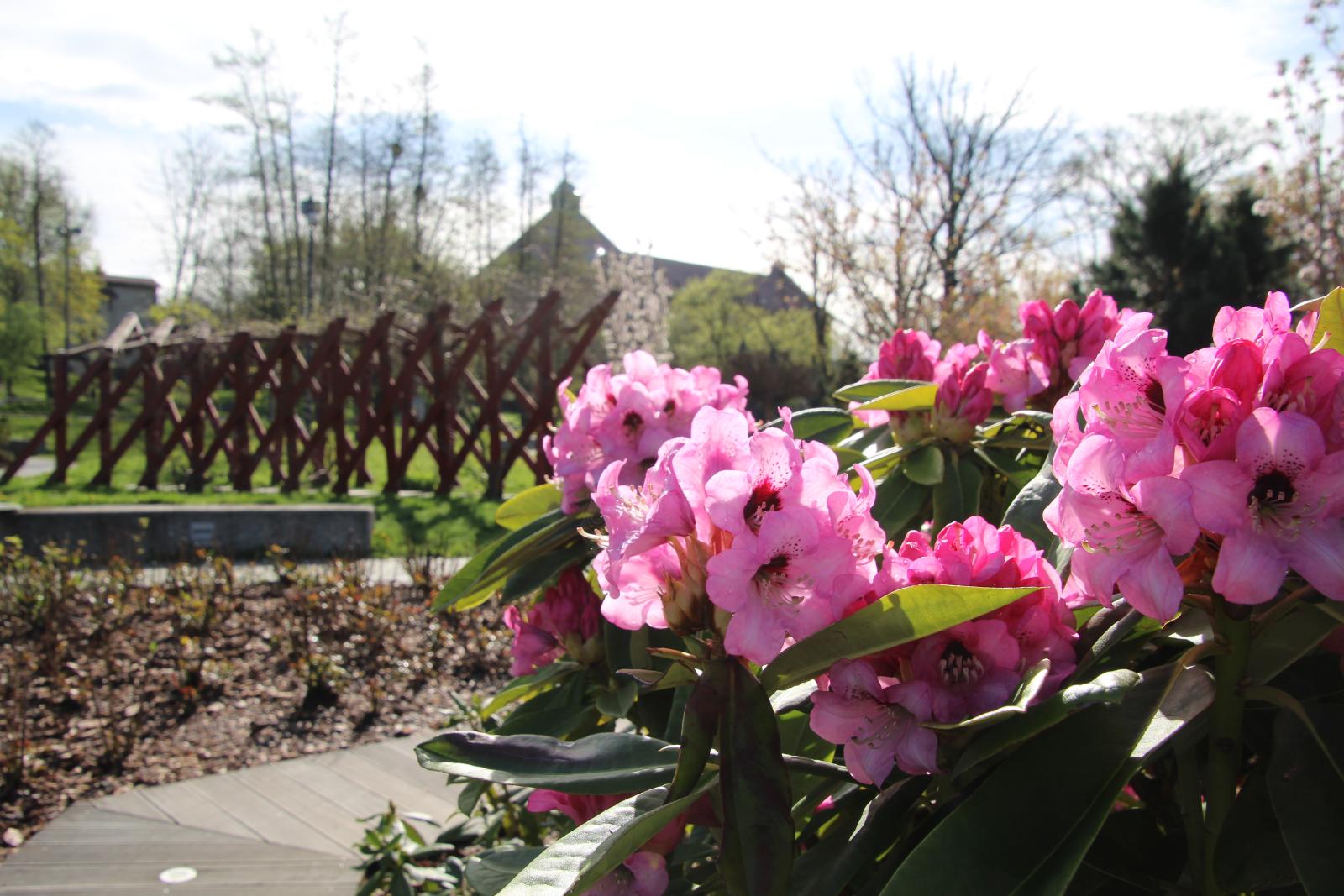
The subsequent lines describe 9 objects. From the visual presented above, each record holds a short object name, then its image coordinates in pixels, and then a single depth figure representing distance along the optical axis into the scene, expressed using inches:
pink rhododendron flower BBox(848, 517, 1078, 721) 27.6
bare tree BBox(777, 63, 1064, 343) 599.2
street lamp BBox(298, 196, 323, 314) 970.1
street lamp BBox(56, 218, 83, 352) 1321.4
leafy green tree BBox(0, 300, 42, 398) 1069.8
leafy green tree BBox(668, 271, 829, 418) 969.5
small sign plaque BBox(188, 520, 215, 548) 289.4
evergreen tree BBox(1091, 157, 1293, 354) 656.4
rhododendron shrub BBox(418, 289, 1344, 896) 24.2
